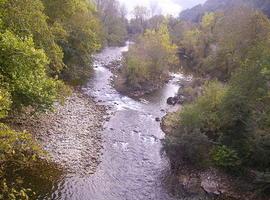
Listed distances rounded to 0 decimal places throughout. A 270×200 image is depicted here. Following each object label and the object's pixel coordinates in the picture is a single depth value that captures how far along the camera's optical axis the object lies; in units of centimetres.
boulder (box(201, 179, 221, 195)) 1488
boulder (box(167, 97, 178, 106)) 2808
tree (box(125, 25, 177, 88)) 3139
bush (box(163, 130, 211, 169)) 1581
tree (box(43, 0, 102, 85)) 2545
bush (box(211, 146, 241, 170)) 1551
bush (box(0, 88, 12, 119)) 767
